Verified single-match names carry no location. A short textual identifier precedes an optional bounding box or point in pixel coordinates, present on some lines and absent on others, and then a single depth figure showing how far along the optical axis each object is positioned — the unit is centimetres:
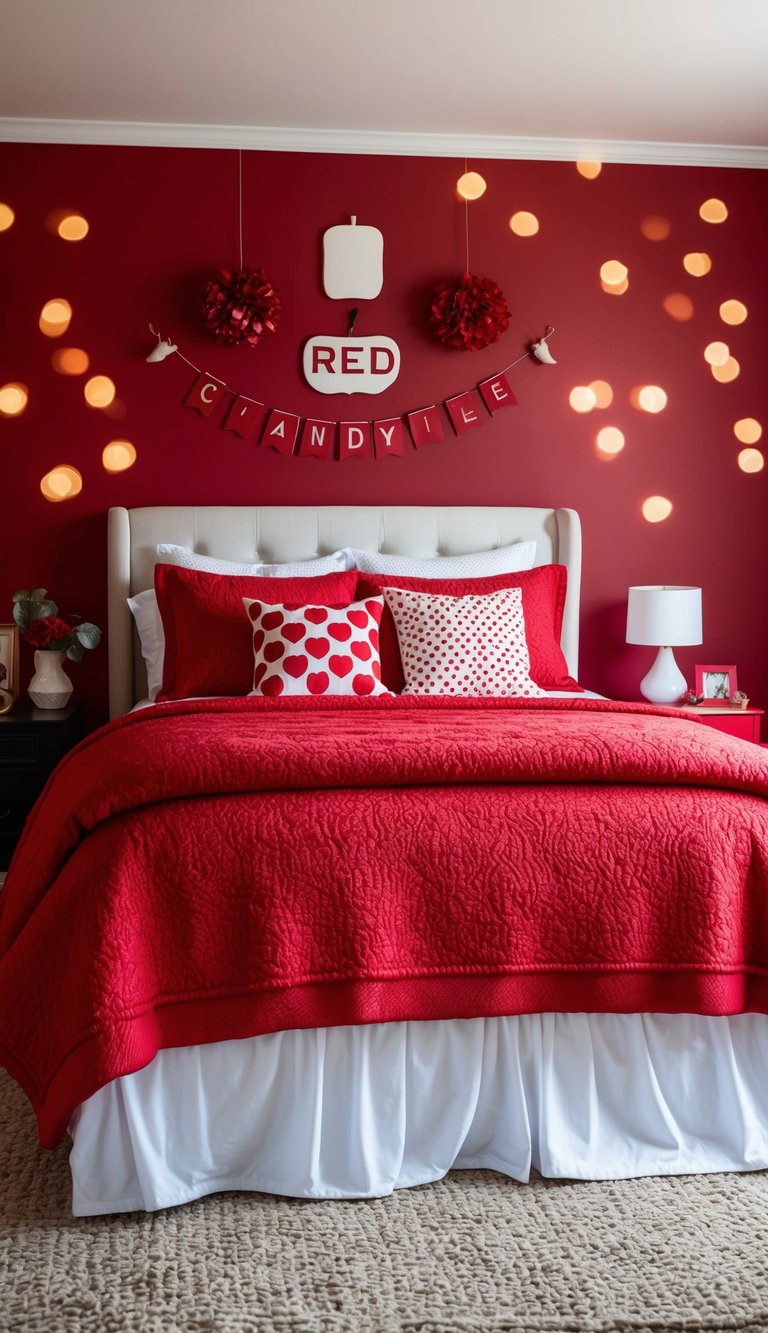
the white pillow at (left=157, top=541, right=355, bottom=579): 360
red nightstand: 373
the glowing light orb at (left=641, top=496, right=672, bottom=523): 413
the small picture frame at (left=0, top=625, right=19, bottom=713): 378
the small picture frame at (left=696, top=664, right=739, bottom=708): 402
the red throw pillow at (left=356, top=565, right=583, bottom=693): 345
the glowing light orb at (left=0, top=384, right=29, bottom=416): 383
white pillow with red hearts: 309
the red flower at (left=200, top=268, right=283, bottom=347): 378
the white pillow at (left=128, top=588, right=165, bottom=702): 354
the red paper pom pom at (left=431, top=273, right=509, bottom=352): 389
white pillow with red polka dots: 331
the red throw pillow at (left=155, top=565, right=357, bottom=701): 327
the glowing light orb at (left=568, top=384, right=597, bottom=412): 407
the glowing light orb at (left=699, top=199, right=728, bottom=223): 407
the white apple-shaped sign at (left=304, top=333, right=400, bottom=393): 393
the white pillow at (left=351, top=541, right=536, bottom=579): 370
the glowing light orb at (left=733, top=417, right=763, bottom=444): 415
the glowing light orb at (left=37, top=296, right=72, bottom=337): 383
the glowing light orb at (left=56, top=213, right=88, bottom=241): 382
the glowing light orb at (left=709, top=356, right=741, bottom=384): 412
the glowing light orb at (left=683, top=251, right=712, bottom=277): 408
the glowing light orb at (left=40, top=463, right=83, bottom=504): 386
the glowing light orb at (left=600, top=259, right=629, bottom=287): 405
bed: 189
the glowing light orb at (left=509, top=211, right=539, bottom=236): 400
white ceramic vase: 363
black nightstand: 335
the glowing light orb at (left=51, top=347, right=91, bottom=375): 384
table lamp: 377
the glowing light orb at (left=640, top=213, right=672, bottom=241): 406
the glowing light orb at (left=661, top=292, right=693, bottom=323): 409
